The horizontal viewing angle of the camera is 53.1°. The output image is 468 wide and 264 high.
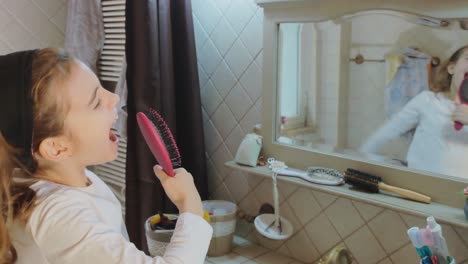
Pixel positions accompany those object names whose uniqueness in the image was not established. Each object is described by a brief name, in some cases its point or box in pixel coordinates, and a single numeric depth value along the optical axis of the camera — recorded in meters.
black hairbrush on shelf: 1.16
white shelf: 1.08
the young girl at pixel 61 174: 0.81
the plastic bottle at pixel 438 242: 1.04
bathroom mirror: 1.14
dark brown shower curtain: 1.62
